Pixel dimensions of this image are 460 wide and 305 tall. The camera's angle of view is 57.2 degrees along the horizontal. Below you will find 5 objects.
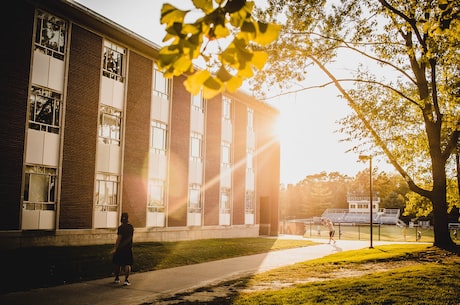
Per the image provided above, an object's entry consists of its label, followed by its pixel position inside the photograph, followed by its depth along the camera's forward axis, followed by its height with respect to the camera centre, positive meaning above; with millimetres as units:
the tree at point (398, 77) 15617 +5110
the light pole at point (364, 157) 18223 +1928
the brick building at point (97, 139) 17531 +2962
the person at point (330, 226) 28125 -1678
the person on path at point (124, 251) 11133 -1452
